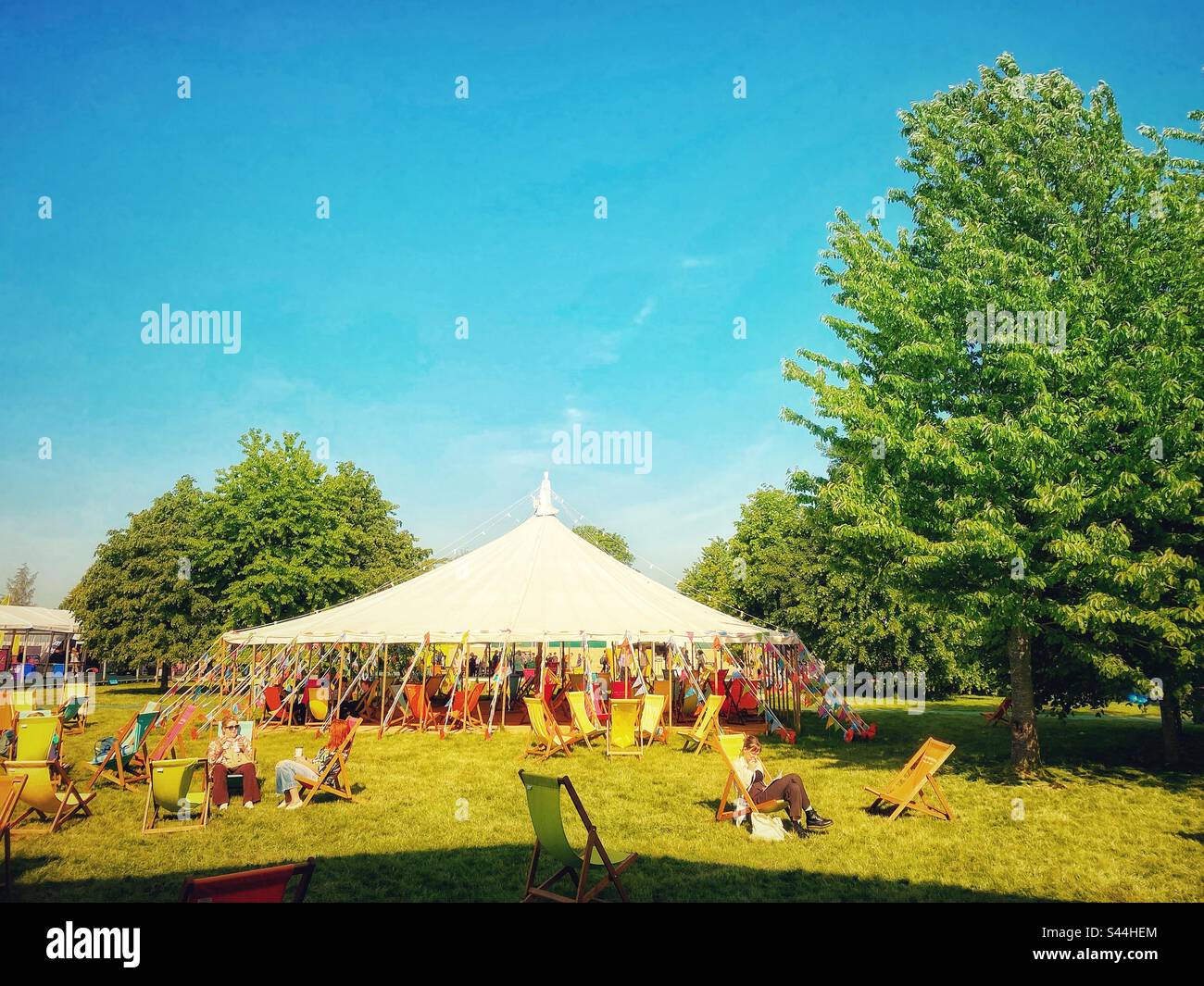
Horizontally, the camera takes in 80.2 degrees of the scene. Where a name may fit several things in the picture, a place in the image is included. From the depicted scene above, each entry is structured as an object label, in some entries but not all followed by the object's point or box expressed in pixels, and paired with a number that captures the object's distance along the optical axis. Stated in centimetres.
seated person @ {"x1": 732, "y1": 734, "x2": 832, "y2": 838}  788
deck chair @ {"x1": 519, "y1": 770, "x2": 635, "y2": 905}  548
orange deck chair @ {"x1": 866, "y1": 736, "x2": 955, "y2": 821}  845
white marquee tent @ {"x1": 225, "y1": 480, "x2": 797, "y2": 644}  1606
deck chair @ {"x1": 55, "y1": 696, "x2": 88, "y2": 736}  1716
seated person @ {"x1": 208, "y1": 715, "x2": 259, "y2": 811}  917
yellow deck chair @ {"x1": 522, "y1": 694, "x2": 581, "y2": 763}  1274
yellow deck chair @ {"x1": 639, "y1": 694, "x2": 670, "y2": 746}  1433
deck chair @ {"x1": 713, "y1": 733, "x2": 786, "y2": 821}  796
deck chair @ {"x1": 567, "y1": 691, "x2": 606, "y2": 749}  1366
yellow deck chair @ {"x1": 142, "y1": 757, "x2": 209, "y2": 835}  805
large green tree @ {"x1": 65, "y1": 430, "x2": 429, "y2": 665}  2833
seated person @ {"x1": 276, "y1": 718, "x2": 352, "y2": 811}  916
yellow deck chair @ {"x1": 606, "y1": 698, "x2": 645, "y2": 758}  1337
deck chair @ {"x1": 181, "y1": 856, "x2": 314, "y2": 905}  353
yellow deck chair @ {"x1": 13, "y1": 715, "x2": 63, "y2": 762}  978
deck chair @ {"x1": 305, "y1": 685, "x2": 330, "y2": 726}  1711
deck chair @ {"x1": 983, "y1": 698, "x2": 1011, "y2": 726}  1708
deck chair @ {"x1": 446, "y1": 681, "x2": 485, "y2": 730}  1656
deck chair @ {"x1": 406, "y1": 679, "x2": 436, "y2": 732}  1642
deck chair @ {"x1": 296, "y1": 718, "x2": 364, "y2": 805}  935
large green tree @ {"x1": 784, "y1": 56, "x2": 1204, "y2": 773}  934
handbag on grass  770
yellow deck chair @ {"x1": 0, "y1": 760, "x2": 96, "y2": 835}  756
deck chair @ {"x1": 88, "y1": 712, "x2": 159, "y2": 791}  1032
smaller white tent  3842
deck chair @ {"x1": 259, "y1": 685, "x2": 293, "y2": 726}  1761
